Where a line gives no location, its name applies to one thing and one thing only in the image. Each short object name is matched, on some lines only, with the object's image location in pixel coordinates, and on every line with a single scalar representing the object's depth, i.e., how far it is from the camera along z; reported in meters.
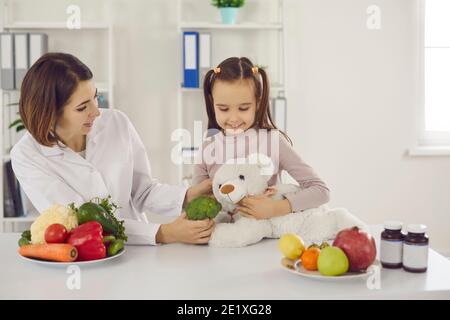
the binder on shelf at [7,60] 3.29
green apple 1.40
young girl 1.84
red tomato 1.53
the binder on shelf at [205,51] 3.41
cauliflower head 1.56
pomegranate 1.43
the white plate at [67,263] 1.50
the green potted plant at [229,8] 3.48
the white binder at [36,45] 3.35
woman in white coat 1.76
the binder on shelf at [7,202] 3.46
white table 1.36
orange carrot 1.50
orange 1.45
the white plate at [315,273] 1.40
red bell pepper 1.52
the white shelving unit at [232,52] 3.50
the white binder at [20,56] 3.32
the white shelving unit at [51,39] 3.43
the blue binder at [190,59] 3.40
